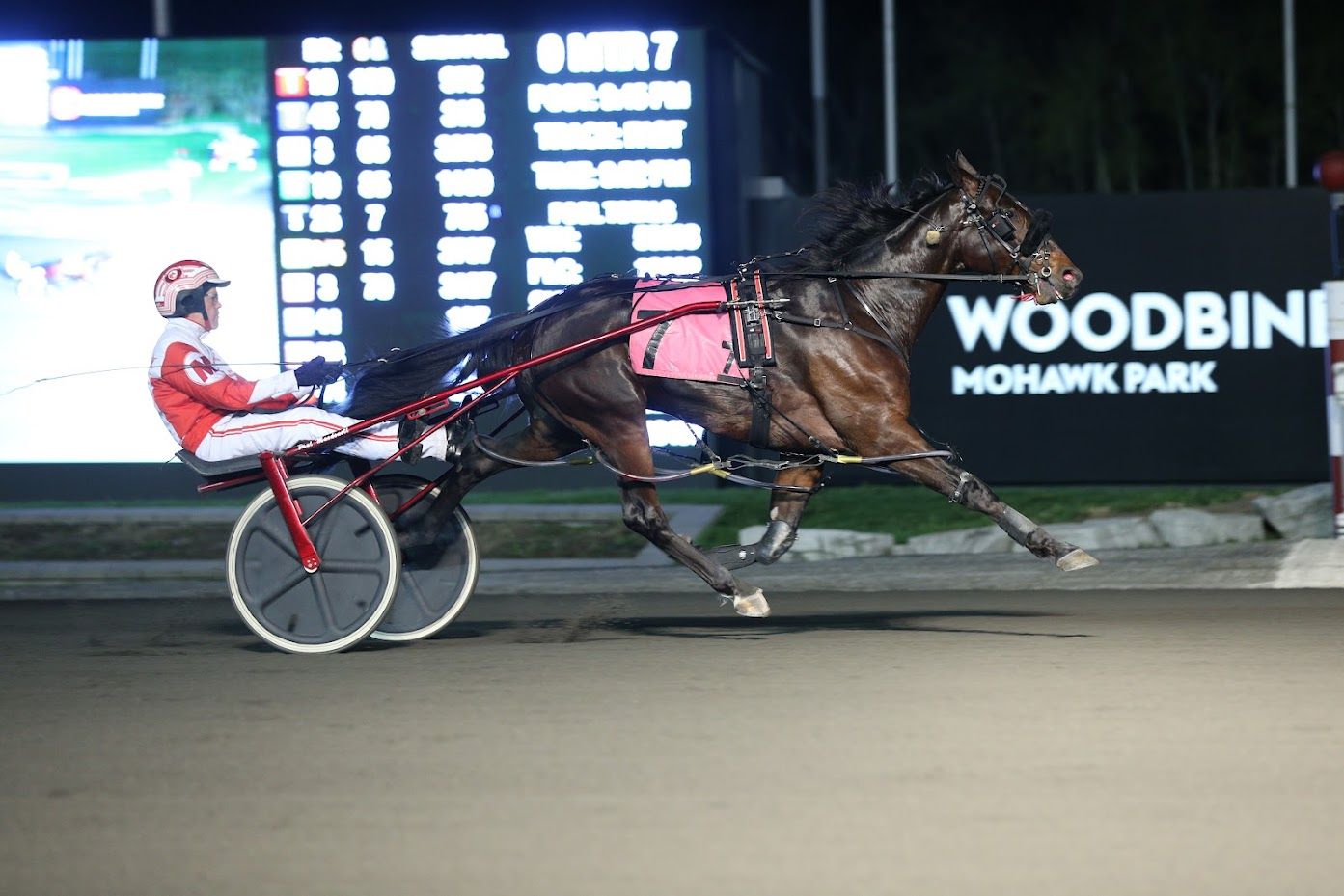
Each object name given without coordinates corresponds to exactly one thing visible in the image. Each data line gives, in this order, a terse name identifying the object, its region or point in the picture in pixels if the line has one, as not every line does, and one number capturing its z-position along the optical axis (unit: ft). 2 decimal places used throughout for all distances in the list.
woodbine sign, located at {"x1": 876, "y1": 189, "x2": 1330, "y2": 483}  93.25
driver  50.21
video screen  89.97
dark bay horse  52.19
